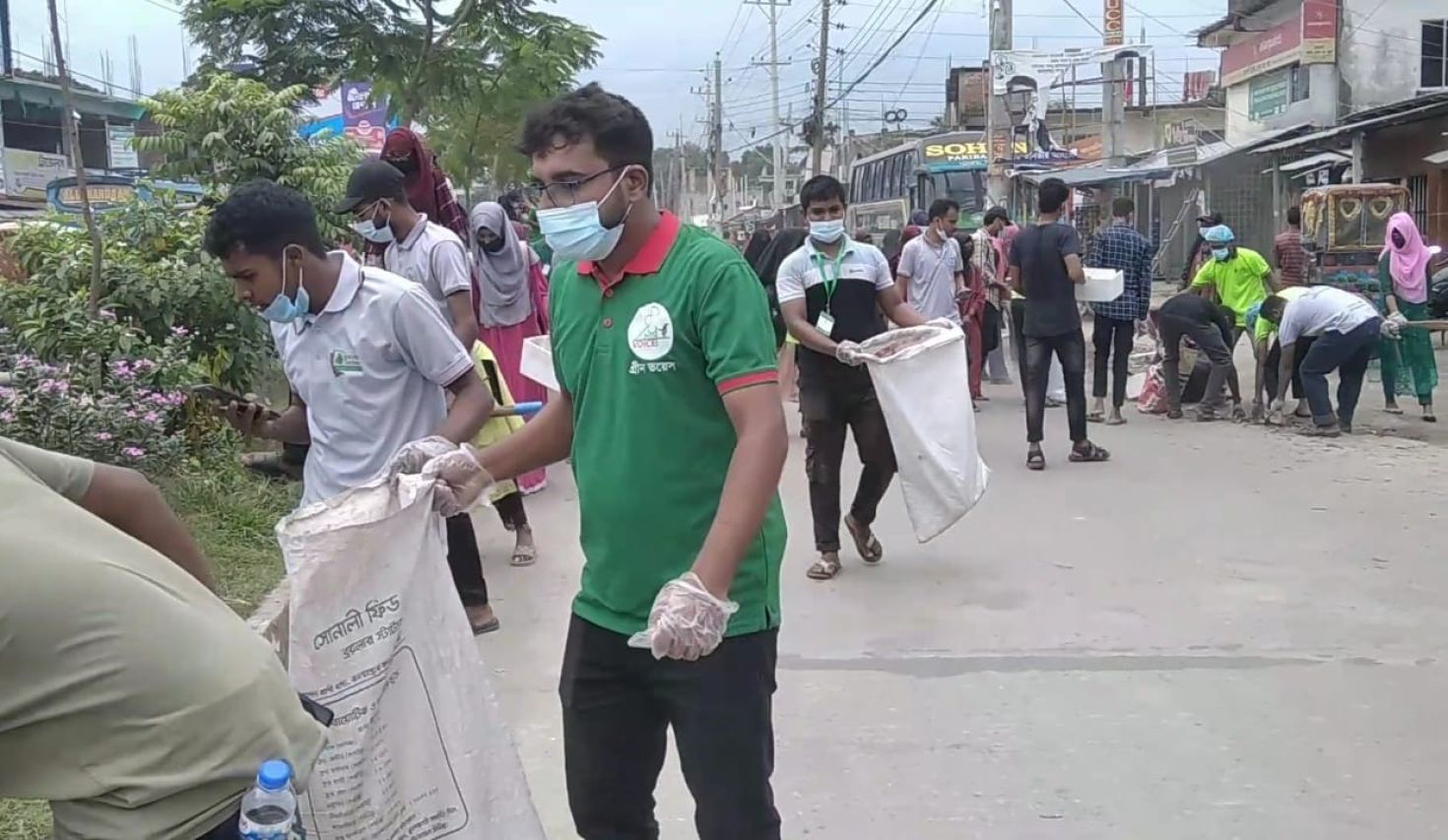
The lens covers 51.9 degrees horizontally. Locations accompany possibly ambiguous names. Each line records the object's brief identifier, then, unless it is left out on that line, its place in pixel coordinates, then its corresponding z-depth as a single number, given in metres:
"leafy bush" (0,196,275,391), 6.92
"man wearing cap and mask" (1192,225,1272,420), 11.39
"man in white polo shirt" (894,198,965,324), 11.03
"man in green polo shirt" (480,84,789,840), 2.59
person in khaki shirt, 1.76
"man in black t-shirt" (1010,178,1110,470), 9.06
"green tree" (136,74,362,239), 9.42
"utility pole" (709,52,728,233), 70.25
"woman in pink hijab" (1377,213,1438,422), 10.74
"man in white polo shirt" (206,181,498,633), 3.70
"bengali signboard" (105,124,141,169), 39.44
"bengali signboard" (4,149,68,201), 36.72
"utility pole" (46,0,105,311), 6.21
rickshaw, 16.50
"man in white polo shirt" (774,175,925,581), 6.34
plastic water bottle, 1.86
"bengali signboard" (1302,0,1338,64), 27.67
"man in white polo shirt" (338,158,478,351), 5.63
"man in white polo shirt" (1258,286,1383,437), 9.85
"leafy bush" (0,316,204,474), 6.03
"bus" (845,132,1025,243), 28.59
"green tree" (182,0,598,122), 12.49
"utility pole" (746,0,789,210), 56.00
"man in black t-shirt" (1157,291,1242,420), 11.00
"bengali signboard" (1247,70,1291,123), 29.86
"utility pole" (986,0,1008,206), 23.80
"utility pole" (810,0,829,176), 40.31
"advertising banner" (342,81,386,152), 17.00
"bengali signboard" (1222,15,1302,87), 29.05
